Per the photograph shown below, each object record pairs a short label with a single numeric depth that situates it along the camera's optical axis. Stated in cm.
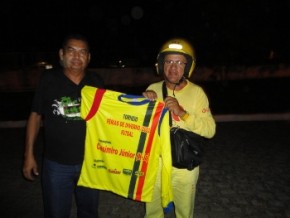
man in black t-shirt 264
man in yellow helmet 268
